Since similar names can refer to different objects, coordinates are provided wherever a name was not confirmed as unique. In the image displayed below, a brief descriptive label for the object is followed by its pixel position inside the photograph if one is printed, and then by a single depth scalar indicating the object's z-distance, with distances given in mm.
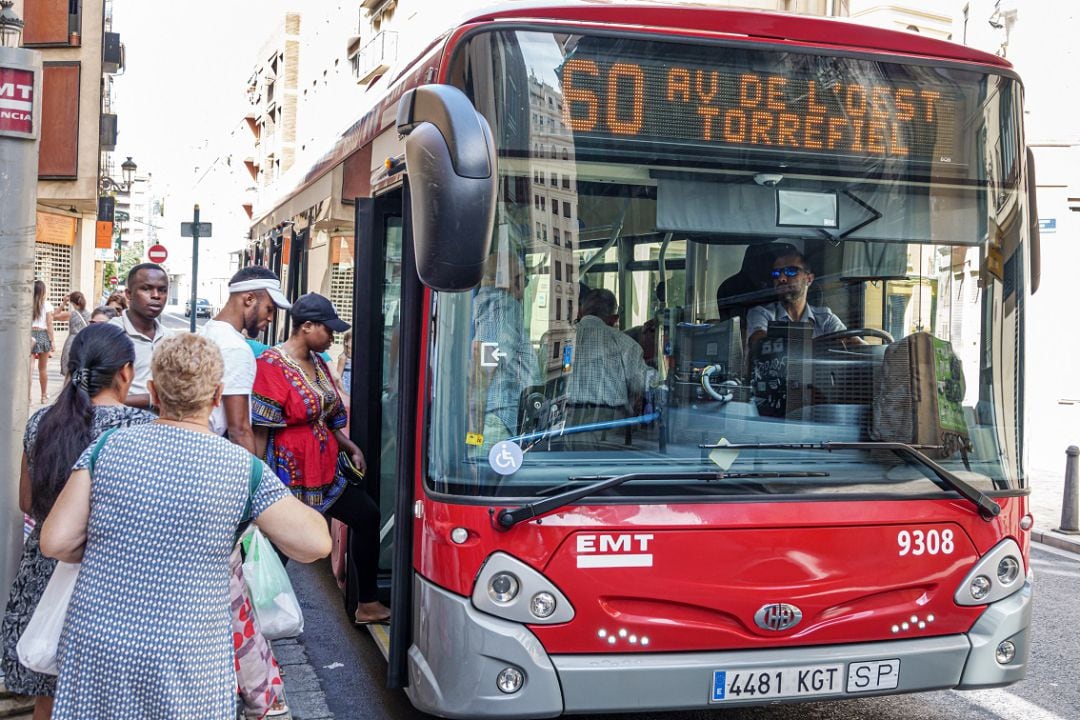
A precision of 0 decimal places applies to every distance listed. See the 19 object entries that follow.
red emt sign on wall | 4965
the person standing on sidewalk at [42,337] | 17188
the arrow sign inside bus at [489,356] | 4172
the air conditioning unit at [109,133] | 43562
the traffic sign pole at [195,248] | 17203
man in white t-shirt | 5414
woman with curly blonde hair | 2977
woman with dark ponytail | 3654
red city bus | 4094
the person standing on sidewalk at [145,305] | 6016
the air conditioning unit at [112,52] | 36456
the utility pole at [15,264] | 4926
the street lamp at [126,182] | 36500
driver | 4508
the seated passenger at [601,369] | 4266
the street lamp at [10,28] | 5560
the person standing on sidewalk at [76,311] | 16016
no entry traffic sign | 24312
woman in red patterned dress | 5762
